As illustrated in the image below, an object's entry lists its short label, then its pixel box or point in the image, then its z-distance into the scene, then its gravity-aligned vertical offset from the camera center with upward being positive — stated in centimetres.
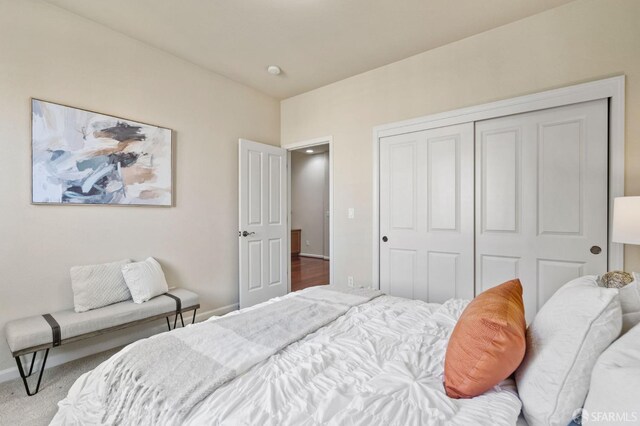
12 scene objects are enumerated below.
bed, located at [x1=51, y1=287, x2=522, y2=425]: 85 -59
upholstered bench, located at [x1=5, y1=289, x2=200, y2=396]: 188 -80
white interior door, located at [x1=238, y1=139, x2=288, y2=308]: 351 -14
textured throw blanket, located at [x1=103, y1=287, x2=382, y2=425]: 95 -58
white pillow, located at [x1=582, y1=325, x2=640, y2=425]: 61 -39
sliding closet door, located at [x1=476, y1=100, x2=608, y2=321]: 219 +11
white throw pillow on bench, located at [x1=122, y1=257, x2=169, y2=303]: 248 -59
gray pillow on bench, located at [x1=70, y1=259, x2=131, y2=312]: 227 -59
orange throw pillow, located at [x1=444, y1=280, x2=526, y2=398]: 90 -44
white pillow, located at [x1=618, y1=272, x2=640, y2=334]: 91 -30
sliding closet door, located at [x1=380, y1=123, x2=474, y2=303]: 275 -2
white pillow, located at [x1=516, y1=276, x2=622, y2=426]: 79 -42
